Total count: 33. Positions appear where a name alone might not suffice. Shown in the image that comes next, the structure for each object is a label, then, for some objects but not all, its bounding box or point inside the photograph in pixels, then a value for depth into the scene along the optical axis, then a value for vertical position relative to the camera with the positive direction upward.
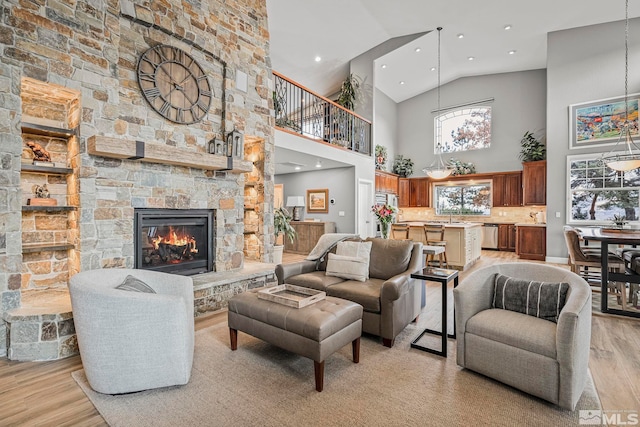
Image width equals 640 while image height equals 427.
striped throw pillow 2.35 -0.65
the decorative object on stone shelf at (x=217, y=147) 4.22 +0.87
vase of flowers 5.43 -0.06
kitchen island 6.40 -0.60
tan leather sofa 2.88 -0.74
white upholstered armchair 2.08 -0.83
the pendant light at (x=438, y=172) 6.96 +0.89
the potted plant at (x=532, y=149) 8.36 +1.69
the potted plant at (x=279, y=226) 6.09 -0.26
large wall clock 3.65 +1.56
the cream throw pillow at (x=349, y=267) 3.46 -0.61
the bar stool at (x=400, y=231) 7.07 -0.41
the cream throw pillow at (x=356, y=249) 3.57 -0.42
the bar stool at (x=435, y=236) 6.45 -0.48
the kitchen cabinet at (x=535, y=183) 8.34 +0.79
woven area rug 1.90 -1.22
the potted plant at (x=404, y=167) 10.87 +1.54
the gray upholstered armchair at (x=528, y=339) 1.96 -0.85
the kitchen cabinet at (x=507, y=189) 9.25 +0.69
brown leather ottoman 2.21 -0.85
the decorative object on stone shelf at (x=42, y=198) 3.09 +0.14
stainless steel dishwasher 9.62 -0.71
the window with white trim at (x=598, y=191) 6.89 +0.47
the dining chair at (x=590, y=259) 4.03 -0.63
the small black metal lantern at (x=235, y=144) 4.39 +0.95
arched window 9.97 +2.69
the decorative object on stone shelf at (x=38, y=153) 3.12 +0.59
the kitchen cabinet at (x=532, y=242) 7.84 -0.73
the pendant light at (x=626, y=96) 6.56 +2.46
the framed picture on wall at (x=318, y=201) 8.58 +0.32
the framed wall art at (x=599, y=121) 6.83 +2.01
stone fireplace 2.74 +0.71
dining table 3.67 -0.72
